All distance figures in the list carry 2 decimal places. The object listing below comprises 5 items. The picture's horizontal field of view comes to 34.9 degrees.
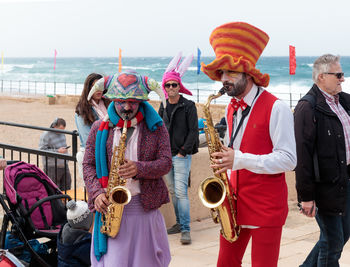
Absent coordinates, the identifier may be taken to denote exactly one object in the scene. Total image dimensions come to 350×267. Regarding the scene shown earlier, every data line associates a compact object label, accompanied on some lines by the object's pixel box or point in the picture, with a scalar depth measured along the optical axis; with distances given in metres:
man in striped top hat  3.26
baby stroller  4.63
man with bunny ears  6.43
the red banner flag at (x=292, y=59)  21.00
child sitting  4.33
